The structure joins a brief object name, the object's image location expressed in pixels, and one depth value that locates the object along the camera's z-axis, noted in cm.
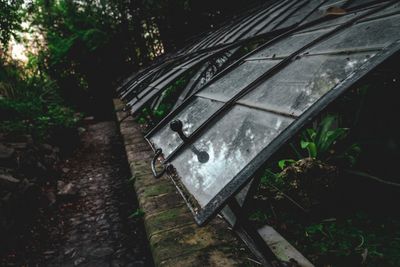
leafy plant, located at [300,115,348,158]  265
